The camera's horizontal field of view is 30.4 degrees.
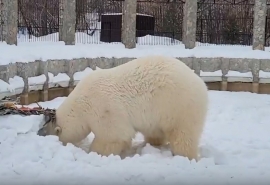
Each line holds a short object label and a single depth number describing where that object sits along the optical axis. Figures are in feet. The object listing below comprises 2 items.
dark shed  63.82
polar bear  19.97
